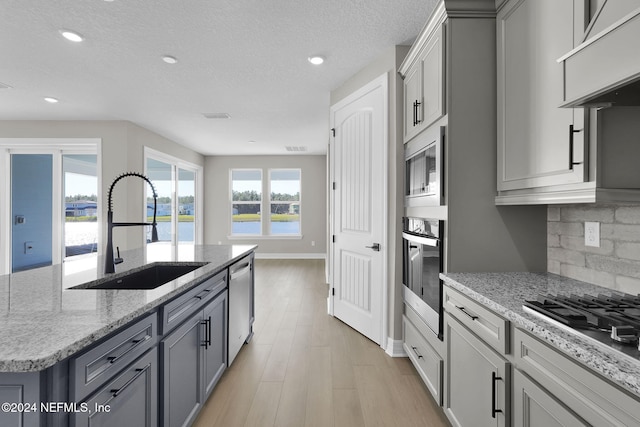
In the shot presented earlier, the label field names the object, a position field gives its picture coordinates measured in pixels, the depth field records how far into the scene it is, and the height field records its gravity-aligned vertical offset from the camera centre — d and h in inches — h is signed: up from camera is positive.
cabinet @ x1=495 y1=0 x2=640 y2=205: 47.2 +15.4
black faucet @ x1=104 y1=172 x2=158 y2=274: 71.4 -9.1
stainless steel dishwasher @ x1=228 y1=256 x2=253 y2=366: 98.4 -30.8
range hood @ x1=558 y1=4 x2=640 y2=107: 34.6 +17.6
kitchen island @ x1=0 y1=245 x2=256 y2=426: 33.3 -17.9
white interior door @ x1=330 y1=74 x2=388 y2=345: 116.3 +1.5
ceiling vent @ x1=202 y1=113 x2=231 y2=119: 192.9 +58.6
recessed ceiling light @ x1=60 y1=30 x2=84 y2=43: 102.6 +57.0
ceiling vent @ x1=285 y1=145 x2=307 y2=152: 289.8 +58.9
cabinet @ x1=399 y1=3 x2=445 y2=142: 76.5 +36.5
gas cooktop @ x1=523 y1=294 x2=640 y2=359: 33.5 -12.8
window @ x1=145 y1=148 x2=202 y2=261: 248.7 +11.9
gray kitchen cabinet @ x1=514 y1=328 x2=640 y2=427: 30.5 -19.4
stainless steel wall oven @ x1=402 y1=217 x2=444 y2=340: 76.4 -15.1
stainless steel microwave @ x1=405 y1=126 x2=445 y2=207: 75.2 +12.1
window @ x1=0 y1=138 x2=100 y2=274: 203.3 +8.4
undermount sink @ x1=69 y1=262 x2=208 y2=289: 79.7 -16.6
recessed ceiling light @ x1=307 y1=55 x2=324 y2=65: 119.8 +57.7
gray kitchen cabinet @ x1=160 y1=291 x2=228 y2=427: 59.2 -32.6
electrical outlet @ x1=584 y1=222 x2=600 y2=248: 60.8 -3.8
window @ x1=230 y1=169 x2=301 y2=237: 330.3 +8.6
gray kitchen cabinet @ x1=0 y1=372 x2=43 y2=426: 32.9 -19.0
